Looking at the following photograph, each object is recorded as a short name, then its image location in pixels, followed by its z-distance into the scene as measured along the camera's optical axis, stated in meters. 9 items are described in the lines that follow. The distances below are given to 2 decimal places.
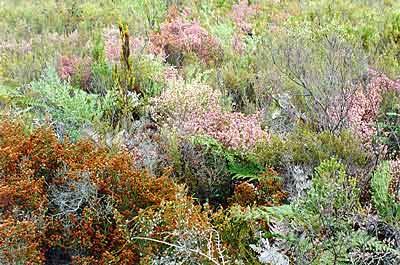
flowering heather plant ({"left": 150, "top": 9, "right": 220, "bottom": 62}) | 6.92
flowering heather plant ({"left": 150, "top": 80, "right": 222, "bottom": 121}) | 5.11
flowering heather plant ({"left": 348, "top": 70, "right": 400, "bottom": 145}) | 4.58
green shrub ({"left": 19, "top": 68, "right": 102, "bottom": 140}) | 4.95
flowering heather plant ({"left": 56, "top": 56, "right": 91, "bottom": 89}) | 6.27
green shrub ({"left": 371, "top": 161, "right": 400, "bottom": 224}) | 3.66
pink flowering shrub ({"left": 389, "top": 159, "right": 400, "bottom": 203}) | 3.76
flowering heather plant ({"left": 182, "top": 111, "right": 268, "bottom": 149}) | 4.62
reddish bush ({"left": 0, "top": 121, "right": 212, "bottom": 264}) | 3.44
